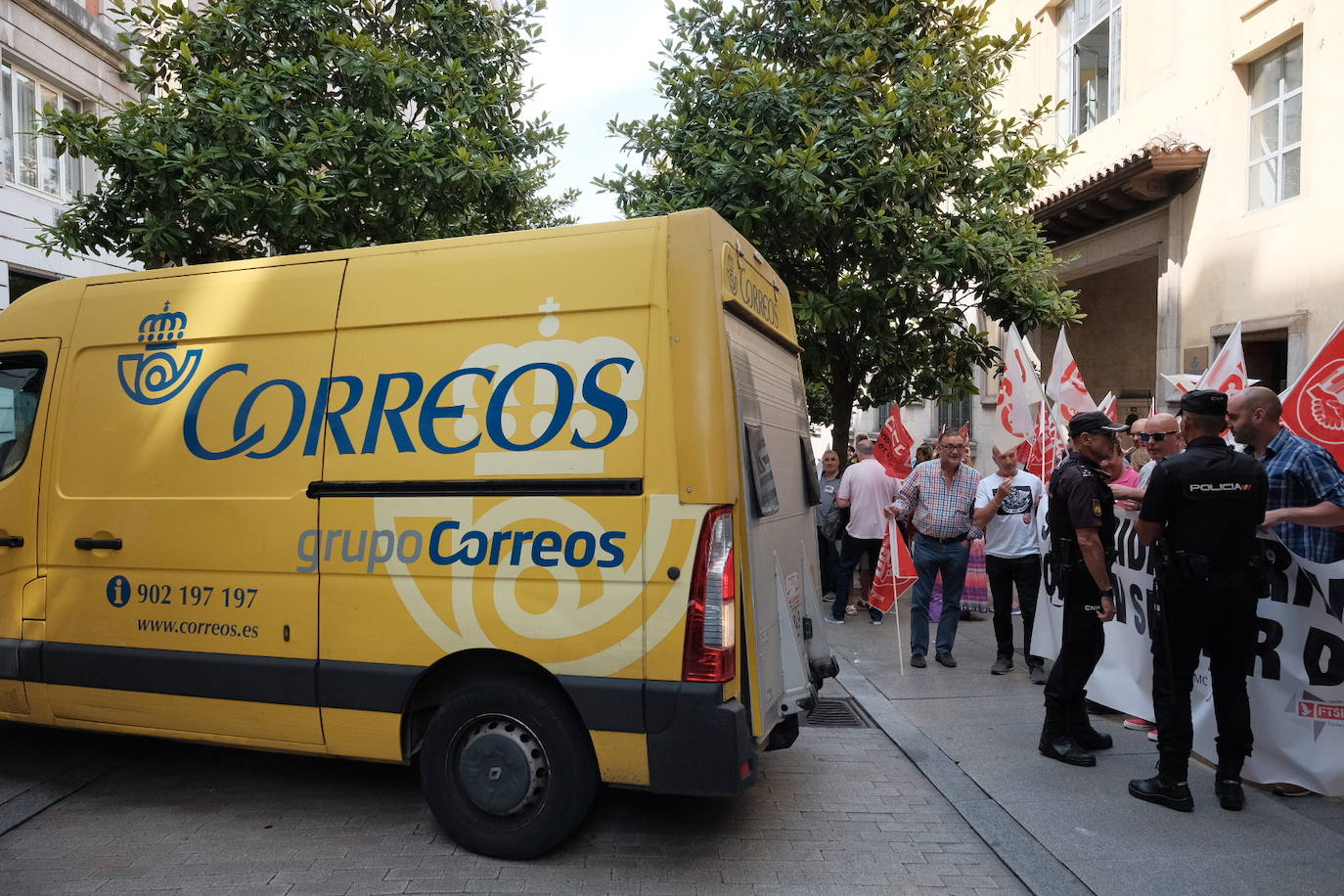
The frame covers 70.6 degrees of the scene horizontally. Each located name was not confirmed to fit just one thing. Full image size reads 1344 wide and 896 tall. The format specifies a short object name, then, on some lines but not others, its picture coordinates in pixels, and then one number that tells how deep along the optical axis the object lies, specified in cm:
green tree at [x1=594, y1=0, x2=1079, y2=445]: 977
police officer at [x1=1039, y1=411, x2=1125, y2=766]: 500
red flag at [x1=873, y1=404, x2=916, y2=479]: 1116
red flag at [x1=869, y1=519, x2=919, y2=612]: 765
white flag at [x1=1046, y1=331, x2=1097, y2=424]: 852
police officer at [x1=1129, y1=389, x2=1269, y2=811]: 436
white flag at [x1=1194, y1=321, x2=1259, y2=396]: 677
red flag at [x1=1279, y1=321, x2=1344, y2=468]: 492
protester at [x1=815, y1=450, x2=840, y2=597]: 1053
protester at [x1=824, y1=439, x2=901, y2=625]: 972
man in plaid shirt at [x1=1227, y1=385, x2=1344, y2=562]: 454
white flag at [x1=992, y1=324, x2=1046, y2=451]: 826
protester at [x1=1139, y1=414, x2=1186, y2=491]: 638
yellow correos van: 363
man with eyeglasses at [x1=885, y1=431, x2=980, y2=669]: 753
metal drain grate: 608
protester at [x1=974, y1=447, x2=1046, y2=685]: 721
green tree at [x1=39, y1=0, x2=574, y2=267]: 941
